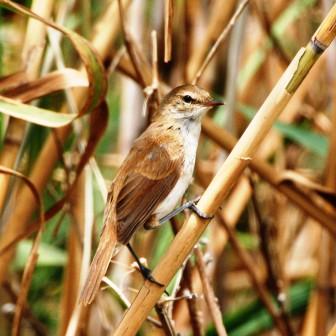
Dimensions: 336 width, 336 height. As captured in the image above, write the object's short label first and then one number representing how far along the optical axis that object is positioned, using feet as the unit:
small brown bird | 11.94
